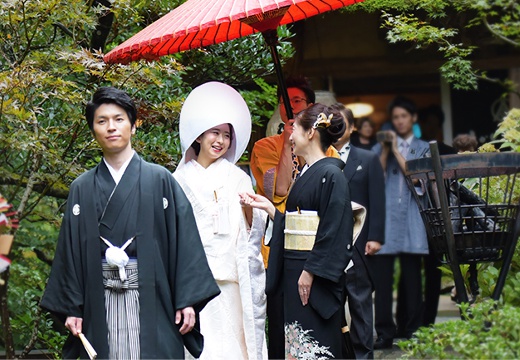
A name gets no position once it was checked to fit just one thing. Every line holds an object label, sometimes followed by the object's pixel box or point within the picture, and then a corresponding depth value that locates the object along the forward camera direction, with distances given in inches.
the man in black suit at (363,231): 319.6
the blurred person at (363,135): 468.4
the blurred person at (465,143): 378.6
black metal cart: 240.4
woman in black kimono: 253.9
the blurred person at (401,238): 386.9
